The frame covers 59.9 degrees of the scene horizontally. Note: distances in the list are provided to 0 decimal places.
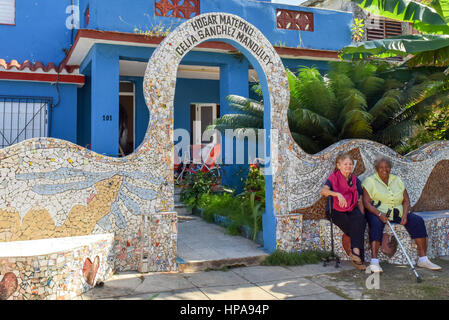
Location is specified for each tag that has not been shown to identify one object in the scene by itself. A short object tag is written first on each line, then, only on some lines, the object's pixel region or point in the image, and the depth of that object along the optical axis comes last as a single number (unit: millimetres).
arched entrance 4949
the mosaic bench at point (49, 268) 3631
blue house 7975
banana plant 6738
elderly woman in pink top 5293
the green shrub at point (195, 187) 8172
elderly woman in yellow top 5406
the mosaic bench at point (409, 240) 5648
